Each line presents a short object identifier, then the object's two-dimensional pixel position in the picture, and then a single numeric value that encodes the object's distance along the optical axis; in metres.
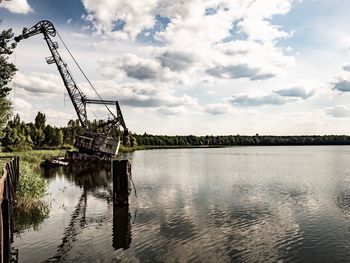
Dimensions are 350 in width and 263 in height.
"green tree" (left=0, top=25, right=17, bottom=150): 27.58
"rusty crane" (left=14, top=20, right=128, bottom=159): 62.32
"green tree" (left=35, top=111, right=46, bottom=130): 110.06
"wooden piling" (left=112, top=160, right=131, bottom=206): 23.86
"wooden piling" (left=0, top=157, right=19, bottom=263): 11.51
